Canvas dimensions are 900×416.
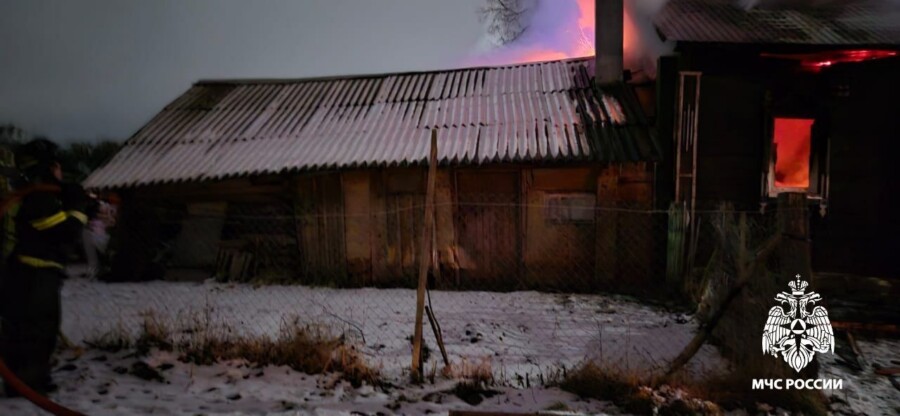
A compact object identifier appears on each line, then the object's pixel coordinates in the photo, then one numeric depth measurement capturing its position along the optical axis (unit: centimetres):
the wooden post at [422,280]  421
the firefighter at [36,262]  367
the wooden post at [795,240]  404
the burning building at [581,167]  810
